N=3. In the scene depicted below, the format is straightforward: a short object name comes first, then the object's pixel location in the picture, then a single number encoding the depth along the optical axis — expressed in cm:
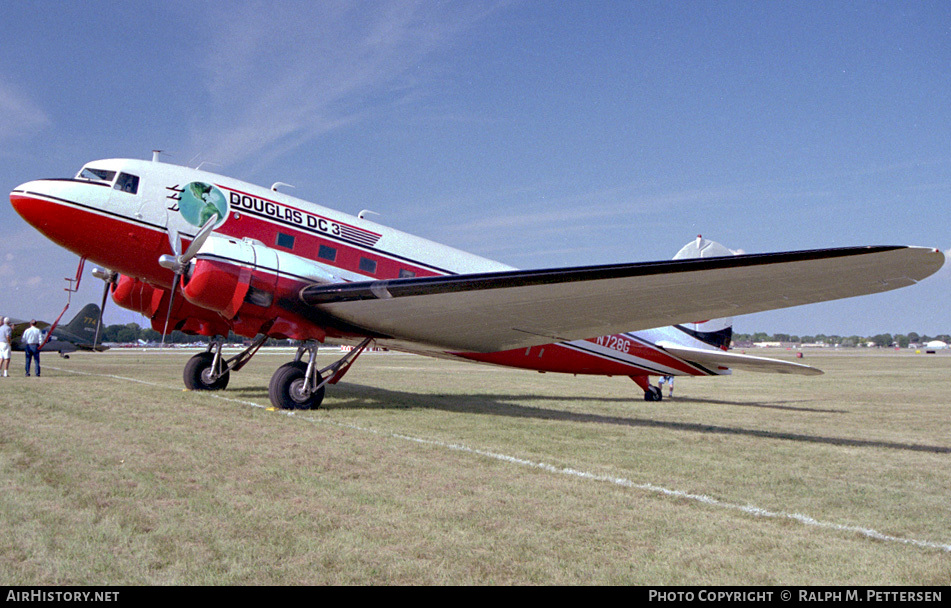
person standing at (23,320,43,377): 1866
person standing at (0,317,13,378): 1819
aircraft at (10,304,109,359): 3806
